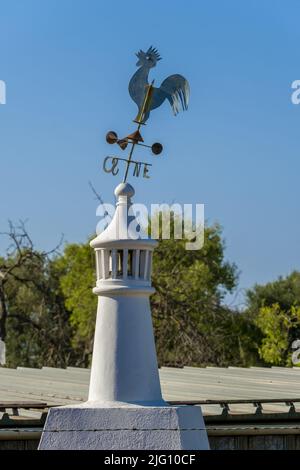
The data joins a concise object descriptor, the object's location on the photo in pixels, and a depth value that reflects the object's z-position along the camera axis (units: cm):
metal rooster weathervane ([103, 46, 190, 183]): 1477
